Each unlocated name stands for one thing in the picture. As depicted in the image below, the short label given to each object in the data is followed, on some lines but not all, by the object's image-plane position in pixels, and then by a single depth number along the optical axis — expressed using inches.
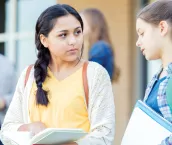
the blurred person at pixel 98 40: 233.7
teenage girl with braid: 161.6
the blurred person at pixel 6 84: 223.9
